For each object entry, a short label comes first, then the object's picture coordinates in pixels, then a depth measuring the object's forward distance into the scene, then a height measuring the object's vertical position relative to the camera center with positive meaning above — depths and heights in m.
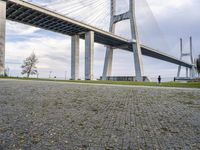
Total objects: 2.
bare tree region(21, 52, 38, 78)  40.01 +3.39
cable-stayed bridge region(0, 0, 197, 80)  23.05 +9.19
